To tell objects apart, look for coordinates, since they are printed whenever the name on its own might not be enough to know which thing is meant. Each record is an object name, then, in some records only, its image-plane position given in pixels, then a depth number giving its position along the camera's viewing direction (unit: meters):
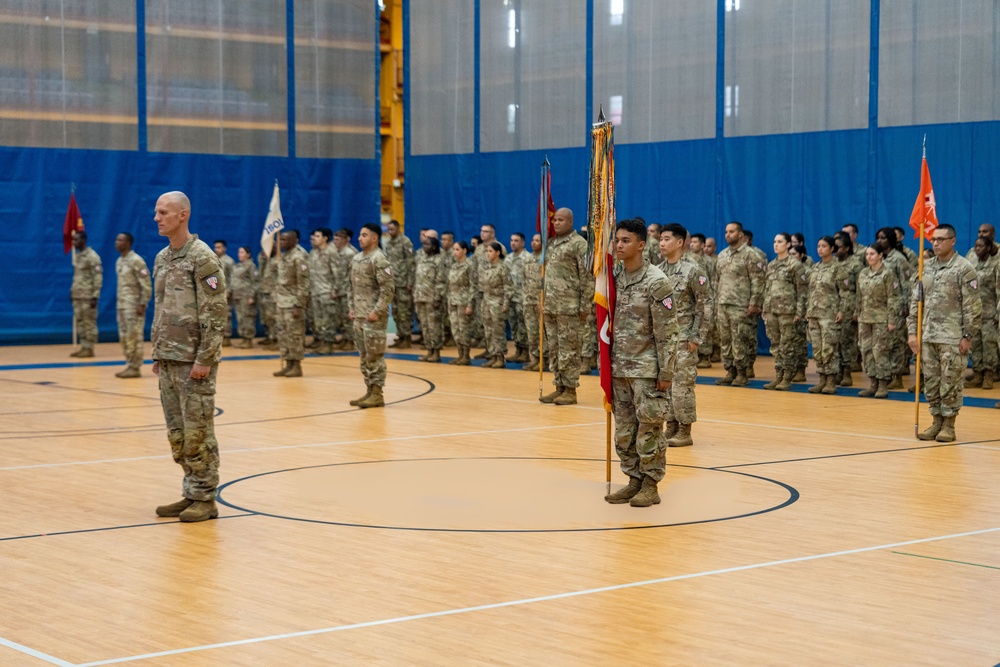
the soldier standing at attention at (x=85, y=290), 21.28
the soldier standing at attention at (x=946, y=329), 11.79
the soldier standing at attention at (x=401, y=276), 23.50
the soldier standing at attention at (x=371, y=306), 14.10
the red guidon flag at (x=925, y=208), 13.10
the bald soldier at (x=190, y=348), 8.12
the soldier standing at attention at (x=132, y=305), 17.69
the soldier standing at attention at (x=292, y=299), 17.41
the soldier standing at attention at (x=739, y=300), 17.06
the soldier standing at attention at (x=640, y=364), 8.52
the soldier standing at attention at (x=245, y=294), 24.31
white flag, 18.92
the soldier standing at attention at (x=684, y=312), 10.95
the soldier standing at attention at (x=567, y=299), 14.79
